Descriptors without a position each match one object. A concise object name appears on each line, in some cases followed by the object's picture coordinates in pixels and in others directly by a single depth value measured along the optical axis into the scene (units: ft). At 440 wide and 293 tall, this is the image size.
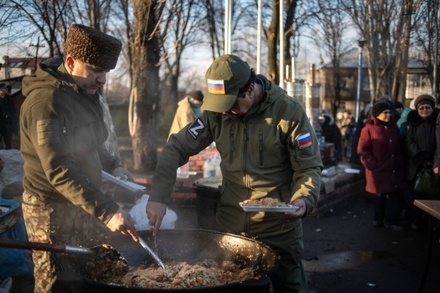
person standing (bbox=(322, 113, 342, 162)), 42.45
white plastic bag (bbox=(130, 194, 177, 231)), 18.84
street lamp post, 67.03
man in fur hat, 8.35
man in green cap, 9.66
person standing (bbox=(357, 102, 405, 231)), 24.18
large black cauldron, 9.41
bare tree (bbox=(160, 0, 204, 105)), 39.26
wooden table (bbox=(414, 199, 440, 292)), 12.62
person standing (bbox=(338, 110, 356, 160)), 59.34
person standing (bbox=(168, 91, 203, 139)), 31.01
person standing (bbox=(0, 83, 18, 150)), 33.78
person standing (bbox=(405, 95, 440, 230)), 23.52
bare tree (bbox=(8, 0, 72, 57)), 21.43
